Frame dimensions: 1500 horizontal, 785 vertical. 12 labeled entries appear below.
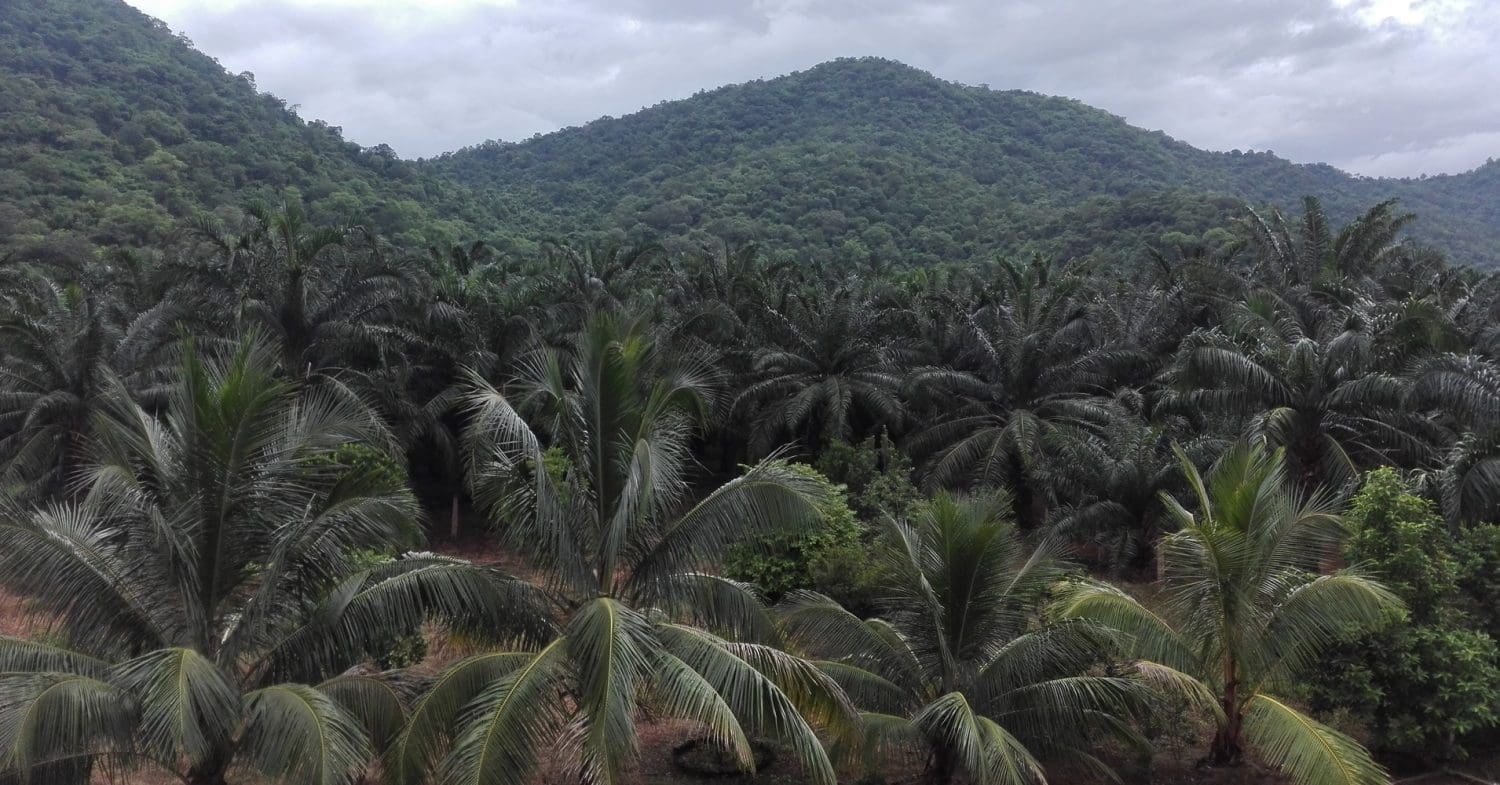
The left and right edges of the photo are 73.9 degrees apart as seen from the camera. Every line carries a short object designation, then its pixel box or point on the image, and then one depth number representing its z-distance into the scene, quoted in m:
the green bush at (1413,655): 10.31
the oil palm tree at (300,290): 19.83
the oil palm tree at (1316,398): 16.14
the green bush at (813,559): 13.85
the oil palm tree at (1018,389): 20.97
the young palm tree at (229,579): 7.71
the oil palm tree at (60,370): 18.78
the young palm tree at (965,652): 9.98
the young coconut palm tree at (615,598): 7.88
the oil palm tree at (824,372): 22.94
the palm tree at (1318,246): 25.98
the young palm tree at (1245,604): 10.08
